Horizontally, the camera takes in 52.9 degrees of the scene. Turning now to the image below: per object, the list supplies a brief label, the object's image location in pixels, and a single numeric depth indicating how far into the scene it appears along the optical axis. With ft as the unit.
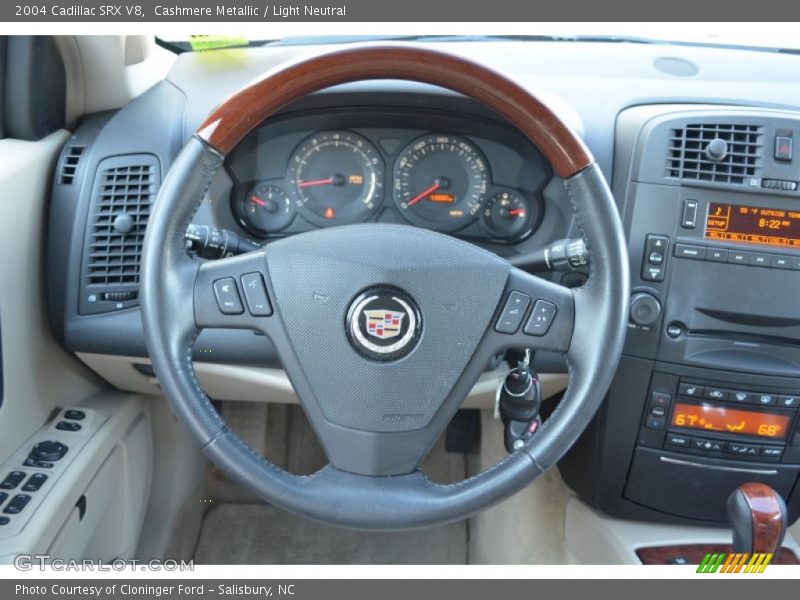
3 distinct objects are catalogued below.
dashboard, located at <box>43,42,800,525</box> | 5.16
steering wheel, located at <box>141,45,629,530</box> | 3.85
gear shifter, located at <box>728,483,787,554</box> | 4.24
